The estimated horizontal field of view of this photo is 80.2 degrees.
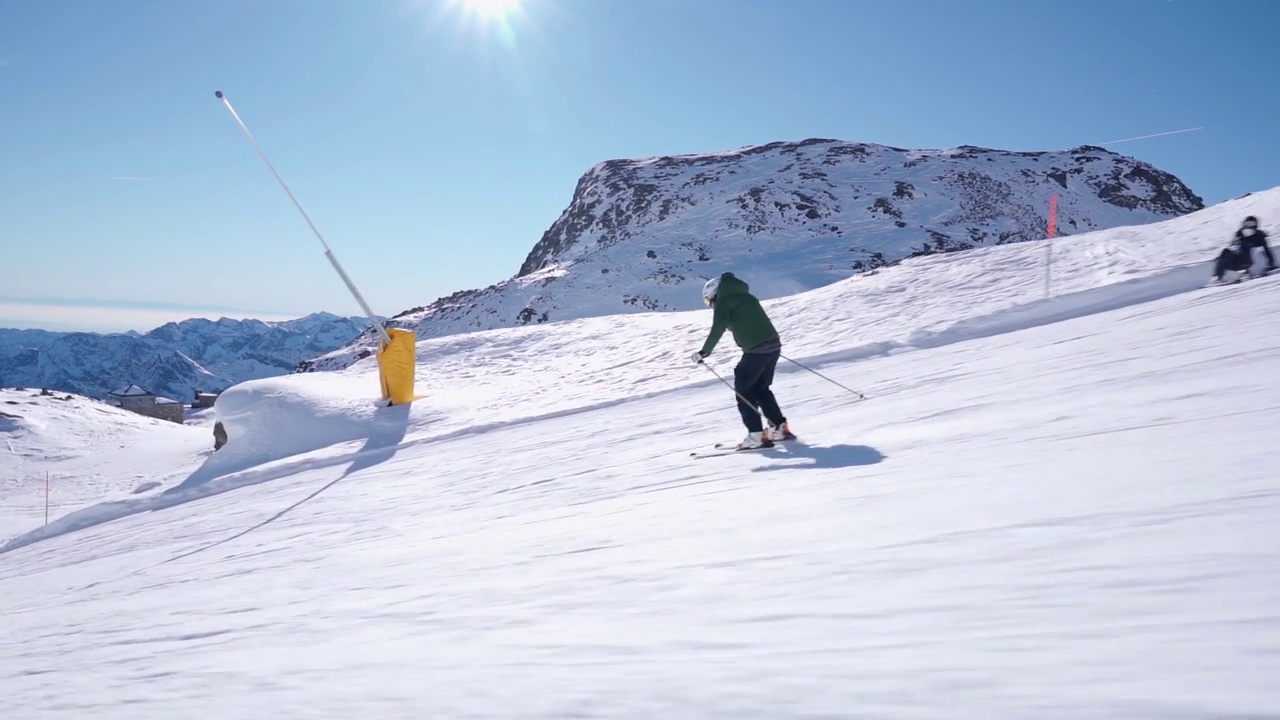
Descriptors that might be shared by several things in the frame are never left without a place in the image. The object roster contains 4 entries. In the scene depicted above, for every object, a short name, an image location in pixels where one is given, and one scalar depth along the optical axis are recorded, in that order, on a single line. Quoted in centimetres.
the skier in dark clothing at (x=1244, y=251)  1079
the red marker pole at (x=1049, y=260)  1379
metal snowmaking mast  1298
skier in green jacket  764
